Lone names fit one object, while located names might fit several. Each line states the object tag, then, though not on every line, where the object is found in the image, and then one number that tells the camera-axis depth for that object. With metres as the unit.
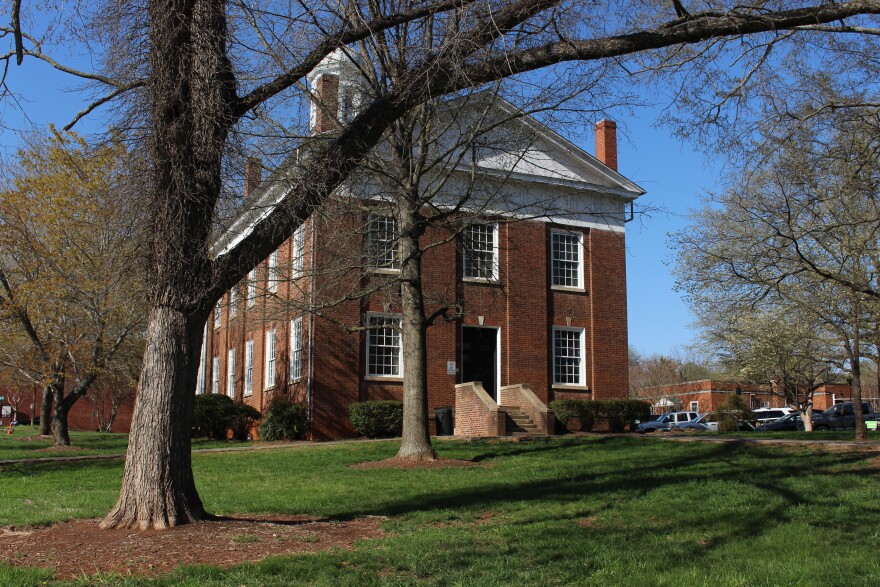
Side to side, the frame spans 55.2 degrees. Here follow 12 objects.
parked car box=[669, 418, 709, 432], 39.82
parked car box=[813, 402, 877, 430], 40.59
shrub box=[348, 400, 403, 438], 23.86
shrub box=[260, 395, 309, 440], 23.80
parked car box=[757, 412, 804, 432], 38.66
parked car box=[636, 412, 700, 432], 41.12
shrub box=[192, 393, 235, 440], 25.30
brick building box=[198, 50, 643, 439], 25.09
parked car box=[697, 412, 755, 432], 39.41
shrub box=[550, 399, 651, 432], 26.73
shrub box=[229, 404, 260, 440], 25.58
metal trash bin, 25.06
